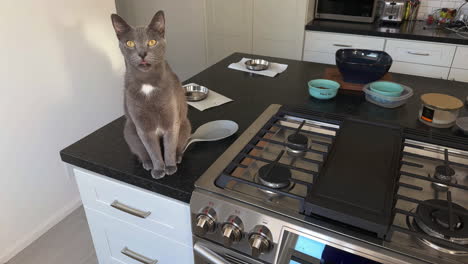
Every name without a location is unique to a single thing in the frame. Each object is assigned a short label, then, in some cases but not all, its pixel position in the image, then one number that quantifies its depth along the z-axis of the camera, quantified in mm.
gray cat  808
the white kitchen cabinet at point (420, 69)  2514
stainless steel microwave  2762
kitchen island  992
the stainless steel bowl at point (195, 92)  1438
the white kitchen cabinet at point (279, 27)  2800
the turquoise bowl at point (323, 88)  1401
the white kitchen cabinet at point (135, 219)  1011
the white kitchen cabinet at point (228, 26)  2984
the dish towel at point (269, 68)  1732
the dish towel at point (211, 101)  1385
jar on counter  1203
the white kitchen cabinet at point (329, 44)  2652
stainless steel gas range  722
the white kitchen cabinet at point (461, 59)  2396
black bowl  1425
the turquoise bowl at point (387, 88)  1350
